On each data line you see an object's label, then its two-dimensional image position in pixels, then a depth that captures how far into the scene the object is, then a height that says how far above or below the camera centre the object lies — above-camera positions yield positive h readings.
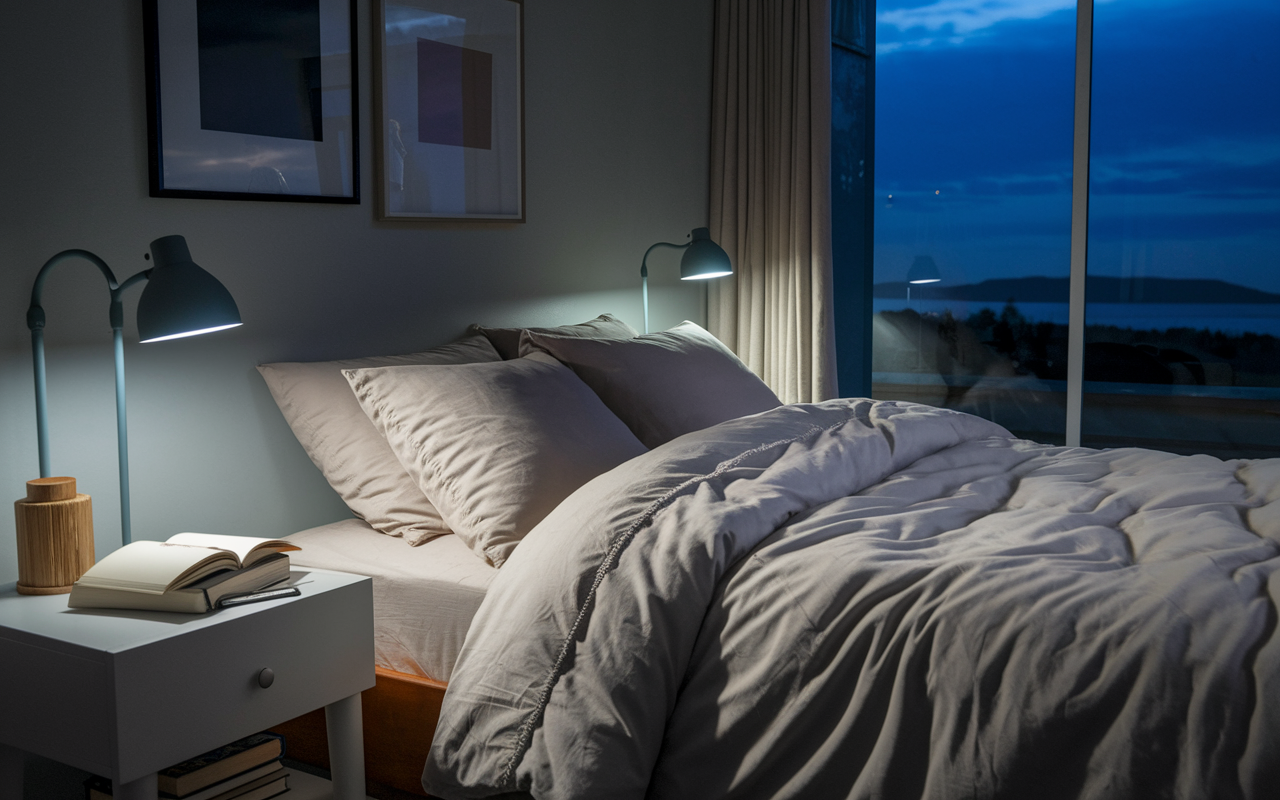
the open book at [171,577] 1.63 -0.45
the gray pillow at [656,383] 2.68 -0.23
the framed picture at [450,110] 2.73 +0.51
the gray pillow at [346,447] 2.27 -0.34
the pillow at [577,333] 2.93 -0.11
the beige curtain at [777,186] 4.22 +0.44
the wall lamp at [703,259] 3.49 +0.12
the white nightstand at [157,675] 1.49 -0.58
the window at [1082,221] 4.18 +0.31
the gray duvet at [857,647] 1.33 -0.50
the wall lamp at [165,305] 1.69 -0.02
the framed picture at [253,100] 2.18 +0.44
